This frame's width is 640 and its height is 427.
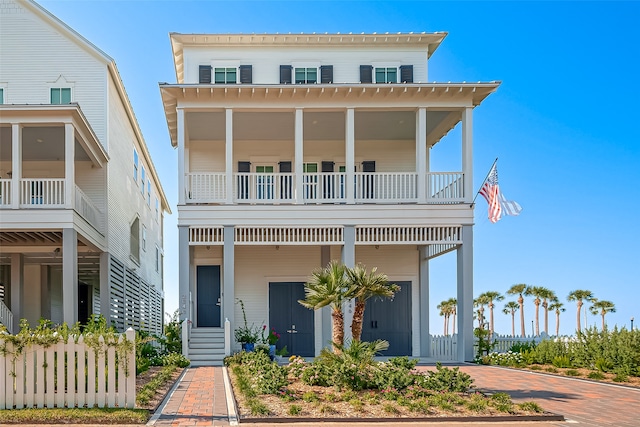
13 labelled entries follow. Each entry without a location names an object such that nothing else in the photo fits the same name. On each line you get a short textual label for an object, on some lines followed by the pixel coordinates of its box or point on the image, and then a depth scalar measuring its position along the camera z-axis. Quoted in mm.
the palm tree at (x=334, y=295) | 12789
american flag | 18656
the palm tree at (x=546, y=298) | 57312
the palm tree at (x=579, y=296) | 57688
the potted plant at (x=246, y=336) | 19734
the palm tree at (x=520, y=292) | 59344
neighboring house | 17984
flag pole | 19359
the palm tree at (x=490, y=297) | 57938
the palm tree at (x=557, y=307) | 59744
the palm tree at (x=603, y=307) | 57156
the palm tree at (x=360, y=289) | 12594
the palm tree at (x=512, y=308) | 62656
